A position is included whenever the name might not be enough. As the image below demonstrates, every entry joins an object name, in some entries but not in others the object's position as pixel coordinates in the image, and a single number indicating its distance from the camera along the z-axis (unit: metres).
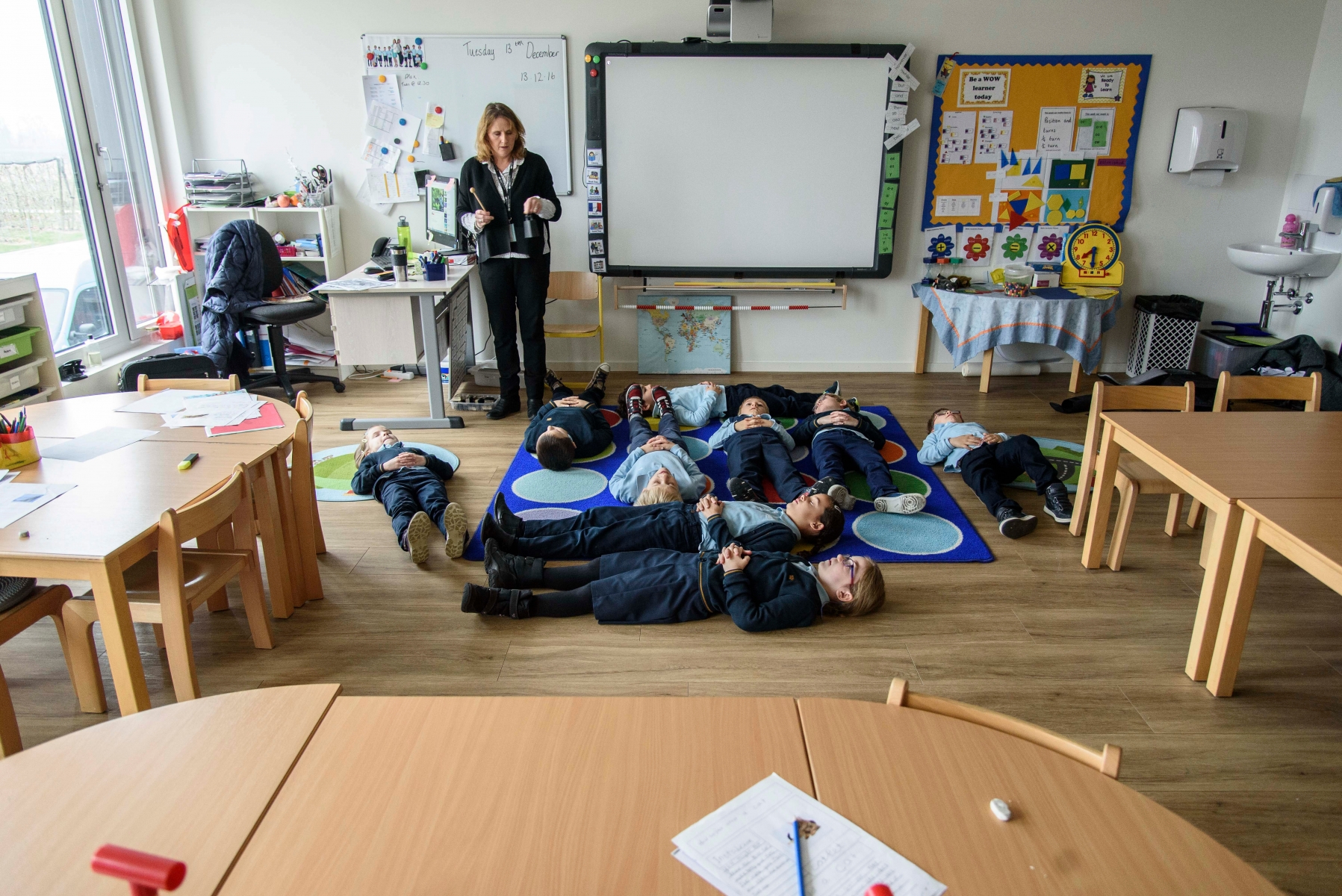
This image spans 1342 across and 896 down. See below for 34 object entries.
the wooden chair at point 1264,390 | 2.99
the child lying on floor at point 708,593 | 2.57
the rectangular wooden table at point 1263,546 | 1.89
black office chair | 4.66
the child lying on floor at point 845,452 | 3.31
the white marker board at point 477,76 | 4.93
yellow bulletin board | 5.01
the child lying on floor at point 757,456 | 3.36
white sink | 4.84
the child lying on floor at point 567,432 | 3.66
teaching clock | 5.27
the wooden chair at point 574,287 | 5.21
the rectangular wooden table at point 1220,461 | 2.21
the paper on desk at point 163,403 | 2.66
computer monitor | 5.17
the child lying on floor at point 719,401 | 4.29
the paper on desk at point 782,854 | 0.97
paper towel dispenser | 4.96
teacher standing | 4.39
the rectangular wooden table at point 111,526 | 1.75
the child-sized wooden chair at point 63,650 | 1.90
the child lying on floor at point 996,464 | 3.27
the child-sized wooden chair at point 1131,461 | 2.85
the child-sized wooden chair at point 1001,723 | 1.18
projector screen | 4.96
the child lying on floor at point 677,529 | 2.87
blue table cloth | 4.86
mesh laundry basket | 5.16
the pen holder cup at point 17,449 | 2.17
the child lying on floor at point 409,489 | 3.01
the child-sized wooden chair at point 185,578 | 1.89
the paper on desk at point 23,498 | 1.90
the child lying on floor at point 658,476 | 3.23
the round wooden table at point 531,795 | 0.99
